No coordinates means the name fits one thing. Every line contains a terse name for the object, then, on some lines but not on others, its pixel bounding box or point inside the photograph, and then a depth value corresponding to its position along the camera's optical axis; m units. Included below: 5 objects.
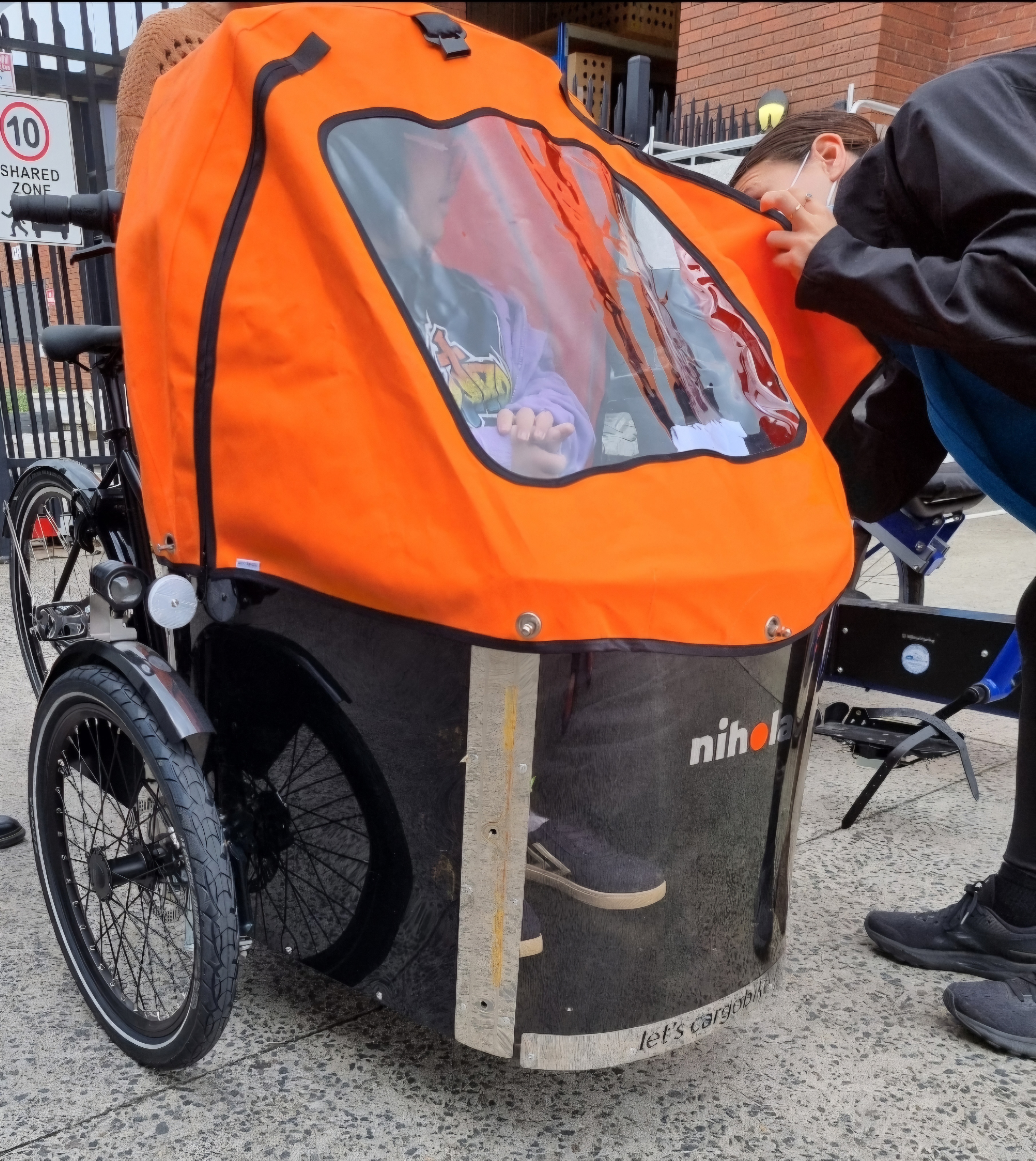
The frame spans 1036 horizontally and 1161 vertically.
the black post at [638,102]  7.62
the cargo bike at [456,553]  1.40
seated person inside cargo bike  1.45
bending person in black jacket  1.62
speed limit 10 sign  5.21
